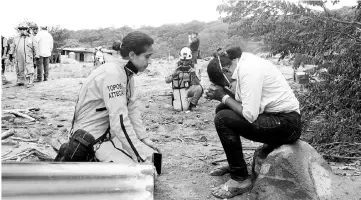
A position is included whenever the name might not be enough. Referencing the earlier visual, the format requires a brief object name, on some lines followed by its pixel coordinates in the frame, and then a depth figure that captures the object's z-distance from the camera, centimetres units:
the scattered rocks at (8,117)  642
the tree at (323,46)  462
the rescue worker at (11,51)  1140
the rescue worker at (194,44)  1214
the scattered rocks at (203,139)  579
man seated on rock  308
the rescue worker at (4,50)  1097
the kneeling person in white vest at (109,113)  294
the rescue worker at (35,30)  1100
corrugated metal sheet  240
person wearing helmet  798
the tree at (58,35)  4122
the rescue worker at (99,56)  1565
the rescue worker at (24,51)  1044
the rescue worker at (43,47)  1109
